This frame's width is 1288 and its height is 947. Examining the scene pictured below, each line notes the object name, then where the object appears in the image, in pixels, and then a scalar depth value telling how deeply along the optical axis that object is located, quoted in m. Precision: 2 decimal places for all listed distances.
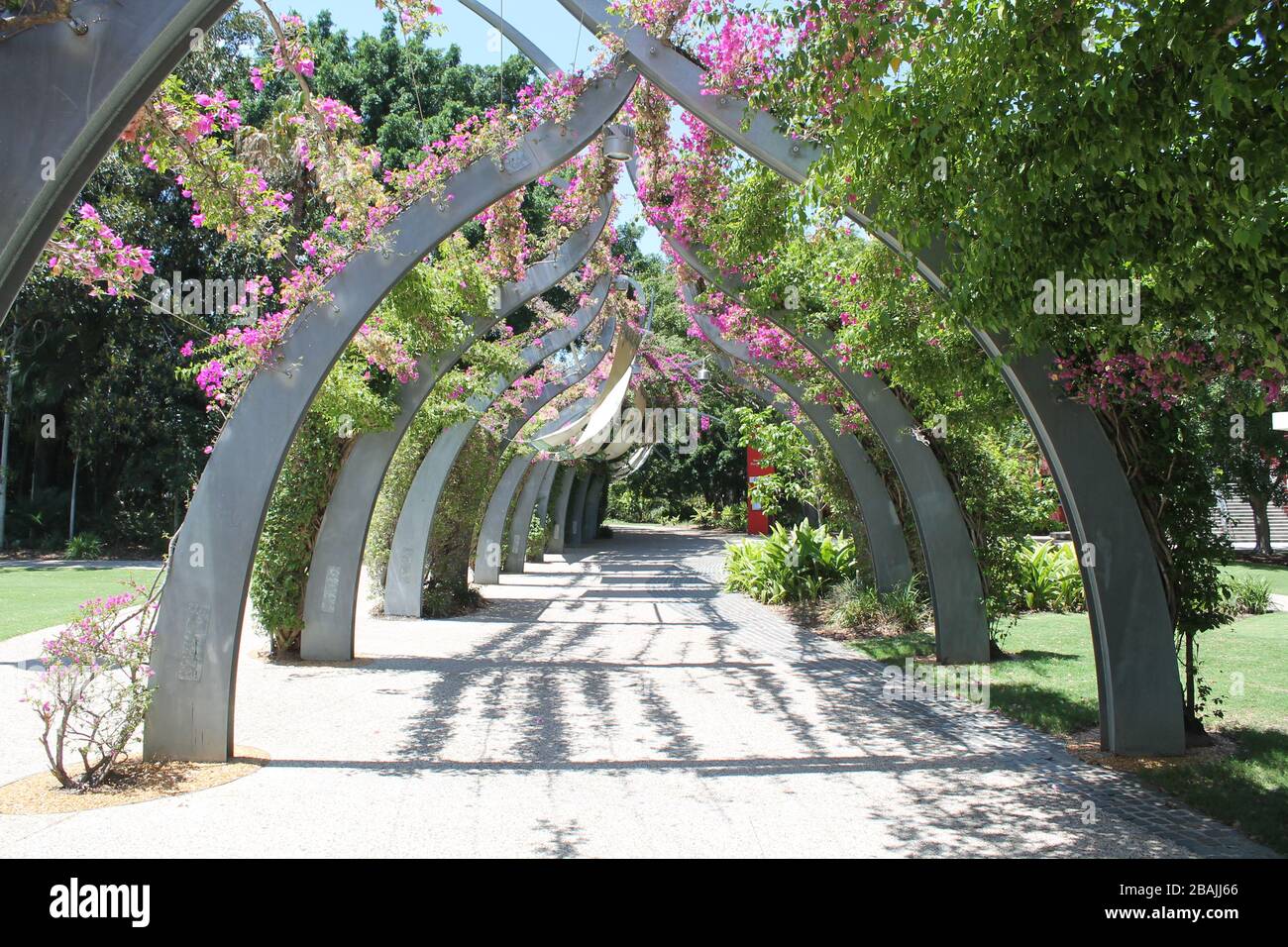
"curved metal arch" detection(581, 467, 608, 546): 38.16
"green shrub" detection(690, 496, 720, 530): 46.69
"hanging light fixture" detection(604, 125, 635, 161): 9.82
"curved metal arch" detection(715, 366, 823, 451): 13.81
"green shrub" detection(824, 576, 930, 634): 11.99
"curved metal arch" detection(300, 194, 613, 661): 9.79
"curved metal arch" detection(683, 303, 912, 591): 12.24
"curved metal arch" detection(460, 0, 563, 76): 9.00
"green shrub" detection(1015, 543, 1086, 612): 13.77
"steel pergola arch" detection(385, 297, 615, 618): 13.26
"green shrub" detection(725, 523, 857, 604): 15.01
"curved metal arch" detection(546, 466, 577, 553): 30.17
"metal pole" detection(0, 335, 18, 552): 25.13
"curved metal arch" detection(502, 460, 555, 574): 22.42
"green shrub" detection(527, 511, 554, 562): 25.68
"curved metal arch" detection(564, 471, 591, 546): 34.91
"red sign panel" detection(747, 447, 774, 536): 36.78
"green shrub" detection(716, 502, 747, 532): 42.28
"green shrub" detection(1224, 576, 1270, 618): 13.09
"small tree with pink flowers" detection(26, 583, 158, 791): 5.11
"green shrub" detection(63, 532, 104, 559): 25.41
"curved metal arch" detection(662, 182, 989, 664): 9.57
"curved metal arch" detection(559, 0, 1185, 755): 5.96
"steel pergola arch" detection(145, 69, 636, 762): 5.78
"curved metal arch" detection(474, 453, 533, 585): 19.22
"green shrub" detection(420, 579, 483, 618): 14.23
